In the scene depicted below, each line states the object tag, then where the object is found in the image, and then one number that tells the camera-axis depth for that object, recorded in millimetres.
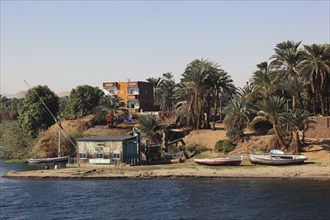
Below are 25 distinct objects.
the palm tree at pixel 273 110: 80375
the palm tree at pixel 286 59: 94125
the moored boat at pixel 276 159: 75438
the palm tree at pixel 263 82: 95338
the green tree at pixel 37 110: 121750
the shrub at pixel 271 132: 88850
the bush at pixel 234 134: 89188
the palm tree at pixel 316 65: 86500
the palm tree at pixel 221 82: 99562
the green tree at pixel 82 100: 126188
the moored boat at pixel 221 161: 78125
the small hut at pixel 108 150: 86000
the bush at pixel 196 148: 92438
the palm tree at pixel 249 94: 98125
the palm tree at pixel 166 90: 156375
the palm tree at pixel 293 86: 85375
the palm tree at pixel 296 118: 76438
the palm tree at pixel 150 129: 92438
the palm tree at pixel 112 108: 113062
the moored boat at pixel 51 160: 101000
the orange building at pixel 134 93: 141500
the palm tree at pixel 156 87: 161000
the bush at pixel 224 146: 88812
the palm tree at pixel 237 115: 88438
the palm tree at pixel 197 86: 97312
